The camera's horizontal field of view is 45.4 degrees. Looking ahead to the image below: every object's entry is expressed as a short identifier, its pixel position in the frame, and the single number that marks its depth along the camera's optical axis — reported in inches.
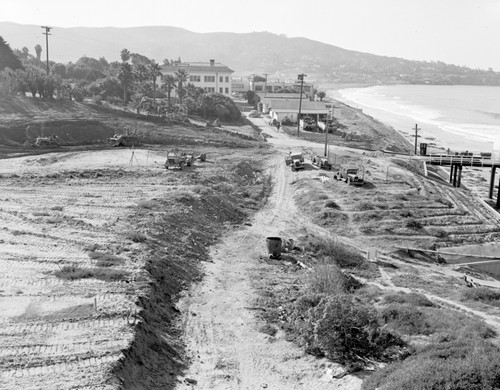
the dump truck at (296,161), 1822.1
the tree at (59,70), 3981.3
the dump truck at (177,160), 1691.7
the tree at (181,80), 3348.9
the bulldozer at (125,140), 2035.8
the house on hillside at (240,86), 5260.8
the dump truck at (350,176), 1633.9
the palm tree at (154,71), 3165.1
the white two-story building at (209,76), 4099.4
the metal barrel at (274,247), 1062.4
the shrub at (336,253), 1069.8
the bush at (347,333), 671.1
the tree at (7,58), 3034.0
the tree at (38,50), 4469.2
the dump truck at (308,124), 2891.2
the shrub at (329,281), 845.2
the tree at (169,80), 3047.7
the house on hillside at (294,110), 3107.8
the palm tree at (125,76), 3075.8
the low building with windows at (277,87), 4873.0
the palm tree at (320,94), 4594.0
